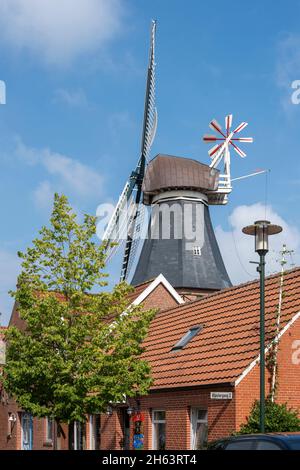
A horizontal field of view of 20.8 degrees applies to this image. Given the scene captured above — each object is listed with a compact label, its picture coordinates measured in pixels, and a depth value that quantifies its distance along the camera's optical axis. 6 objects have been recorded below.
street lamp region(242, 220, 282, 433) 18.77
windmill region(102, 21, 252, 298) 55.84
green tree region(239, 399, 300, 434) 20.14
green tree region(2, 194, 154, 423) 22.05
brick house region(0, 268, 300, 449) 21.58
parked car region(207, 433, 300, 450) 10.23
